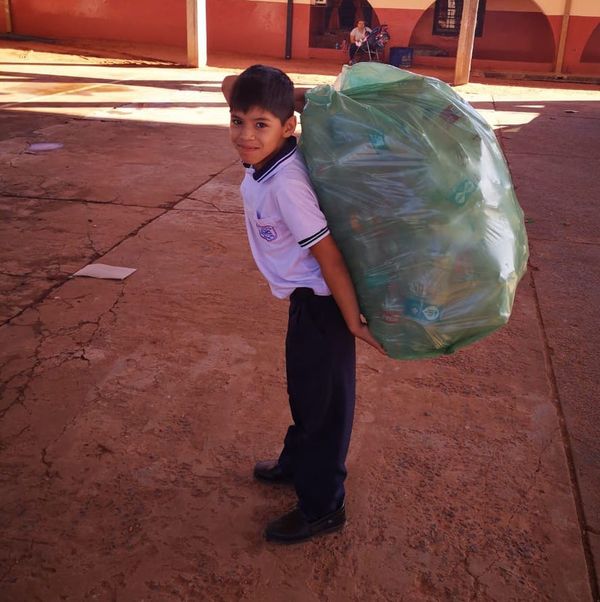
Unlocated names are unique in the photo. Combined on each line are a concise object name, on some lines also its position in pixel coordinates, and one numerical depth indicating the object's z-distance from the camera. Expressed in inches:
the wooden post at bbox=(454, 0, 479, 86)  560.1
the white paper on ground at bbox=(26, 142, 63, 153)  253.9
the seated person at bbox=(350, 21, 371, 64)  654.5
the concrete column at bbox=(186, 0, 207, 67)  585.6
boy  62.4
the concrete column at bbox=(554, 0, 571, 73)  660.1
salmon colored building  698.8
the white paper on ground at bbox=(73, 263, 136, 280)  143.3
